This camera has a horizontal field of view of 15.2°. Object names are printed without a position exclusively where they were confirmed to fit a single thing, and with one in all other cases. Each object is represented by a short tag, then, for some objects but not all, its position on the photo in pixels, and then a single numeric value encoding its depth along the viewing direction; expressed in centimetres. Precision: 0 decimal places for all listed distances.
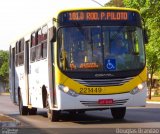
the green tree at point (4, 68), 13438
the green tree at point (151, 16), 4516
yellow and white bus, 1755
